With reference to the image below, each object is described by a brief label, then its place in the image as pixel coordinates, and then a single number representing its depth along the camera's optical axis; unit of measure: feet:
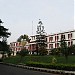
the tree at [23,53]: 84.10
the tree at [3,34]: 86.97
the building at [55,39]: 129.66
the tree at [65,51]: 55.30
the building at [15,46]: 193.18
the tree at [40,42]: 113.28
